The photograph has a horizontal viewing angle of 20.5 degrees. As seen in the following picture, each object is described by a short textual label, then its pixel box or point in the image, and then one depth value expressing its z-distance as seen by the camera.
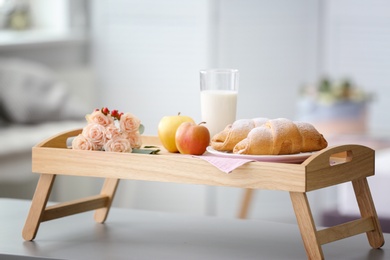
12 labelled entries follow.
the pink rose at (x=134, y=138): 2.06
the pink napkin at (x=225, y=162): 1.89
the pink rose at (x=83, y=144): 2.04
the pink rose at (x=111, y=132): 2.03
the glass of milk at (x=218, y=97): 2.13
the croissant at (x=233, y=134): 2.00
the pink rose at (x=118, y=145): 2.02
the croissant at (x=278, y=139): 1.95
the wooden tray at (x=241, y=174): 1.86
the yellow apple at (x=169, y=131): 2.09
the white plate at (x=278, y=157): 1.93
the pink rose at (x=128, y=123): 2.05
